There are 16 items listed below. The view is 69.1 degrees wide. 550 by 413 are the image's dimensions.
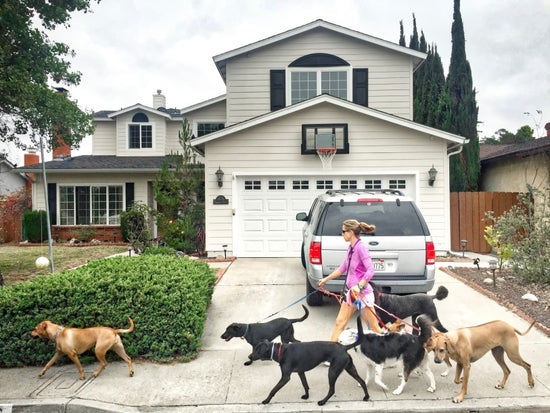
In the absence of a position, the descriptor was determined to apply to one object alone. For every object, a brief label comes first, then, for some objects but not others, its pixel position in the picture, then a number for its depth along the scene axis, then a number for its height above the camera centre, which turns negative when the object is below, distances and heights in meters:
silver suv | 5.61 -0.60
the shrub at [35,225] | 16.17 -0.78
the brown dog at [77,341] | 4.43 -1.51
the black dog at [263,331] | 4.52 -1.51
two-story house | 11.13 +0.96
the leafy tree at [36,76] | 8.47 +3.03
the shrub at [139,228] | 10.41 -0.67
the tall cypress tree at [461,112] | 15.91 +3.76
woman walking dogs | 4.55 -0.91
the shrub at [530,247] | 7.69 -1.00
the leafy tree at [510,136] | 44.03 +7.34
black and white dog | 3.92 -1.46
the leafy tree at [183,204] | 11.96 -0.01
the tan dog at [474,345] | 3.83 -1.43
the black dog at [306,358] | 3.78 -1.50
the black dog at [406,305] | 5.01 -1.33
